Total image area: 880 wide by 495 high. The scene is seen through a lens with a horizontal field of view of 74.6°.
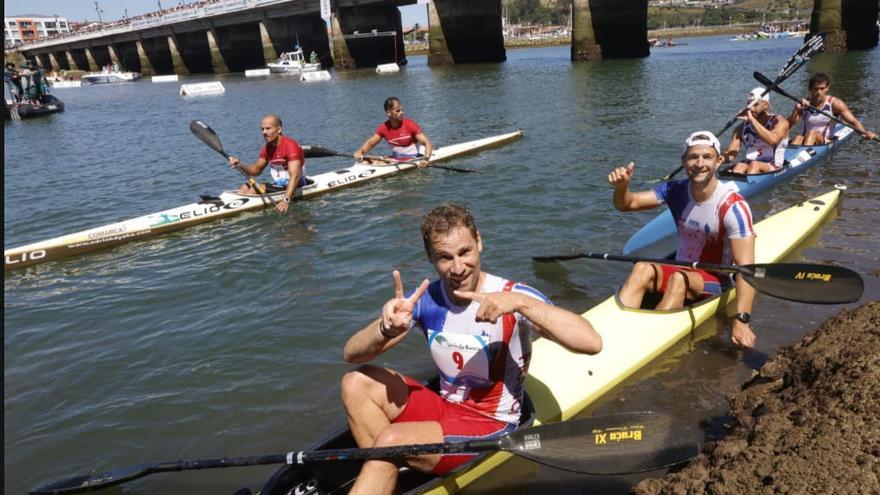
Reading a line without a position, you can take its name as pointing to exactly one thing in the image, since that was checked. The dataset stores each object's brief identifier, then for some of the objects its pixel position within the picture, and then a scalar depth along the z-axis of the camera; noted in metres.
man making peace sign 2.98
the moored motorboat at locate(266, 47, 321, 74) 50.66
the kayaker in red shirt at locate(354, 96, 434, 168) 12.40
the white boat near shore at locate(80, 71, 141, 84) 60.22
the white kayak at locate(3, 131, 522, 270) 8.87
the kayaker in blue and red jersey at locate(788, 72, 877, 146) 10.71
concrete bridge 43.34
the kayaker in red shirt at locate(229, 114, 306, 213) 9.98
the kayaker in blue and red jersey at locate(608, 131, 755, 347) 4.95
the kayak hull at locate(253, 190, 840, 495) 3.58
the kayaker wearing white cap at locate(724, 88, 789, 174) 9.27
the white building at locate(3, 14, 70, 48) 129.88
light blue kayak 7.55
